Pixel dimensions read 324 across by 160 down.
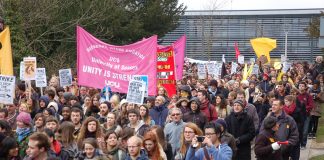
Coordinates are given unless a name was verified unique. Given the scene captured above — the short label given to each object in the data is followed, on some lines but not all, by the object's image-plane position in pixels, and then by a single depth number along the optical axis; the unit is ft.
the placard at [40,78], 52.17
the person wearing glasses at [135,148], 26.35
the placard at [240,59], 106.83
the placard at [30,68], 45.62
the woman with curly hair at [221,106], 43.65
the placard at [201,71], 74.70
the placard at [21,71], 54.37
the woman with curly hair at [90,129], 30.73
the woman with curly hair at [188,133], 28.48
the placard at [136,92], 38.09
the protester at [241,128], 36.19
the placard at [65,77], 55.11
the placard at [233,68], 85.73
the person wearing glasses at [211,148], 25.63
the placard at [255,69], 80.91
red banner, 53.42
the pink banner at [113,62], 45.16
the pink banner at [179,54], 61.82
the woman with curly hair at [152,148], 28.43
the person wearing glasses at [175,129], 34.01
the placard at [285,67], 86.97
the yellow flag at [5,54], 42.44
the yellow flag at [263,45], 88.58
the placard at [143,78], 40.32
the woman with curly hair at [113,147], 28.45
